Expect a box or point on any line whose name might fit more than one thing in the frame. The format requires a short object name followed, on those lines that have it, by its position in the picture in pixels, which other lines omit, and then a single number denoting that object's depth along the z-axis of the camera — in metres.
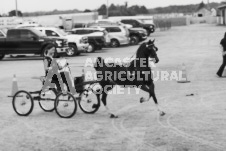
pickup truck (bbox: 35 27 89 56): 30.71
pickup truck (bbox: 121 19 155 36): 56.06
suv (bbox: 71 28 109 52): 34.16
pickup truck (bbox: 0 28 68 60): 28.94
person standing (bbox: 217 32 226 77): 18.08
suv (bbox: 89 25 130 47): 39.31
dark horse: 10.84
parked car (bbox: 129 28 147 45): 42.59
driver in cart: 11.48
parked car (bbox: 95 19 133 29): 48.37
